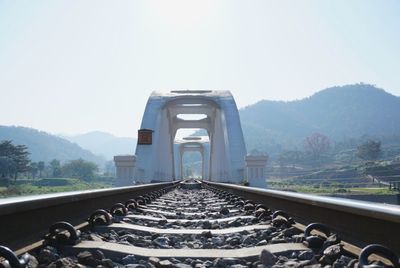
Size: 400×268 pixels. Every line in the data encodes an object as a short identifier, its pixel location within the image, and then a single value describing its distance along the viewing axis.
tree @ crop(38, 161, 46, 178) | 111.22
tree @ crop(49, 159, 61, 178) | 125.12
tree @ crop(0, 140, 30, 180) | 72.94
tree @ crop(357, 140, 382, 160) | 116.25
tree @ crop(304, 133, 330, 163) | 162.66
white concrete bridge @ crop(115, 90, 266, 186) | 20.98
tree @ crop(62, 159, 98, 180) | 128.12
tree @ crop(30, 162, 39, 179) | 105.86
